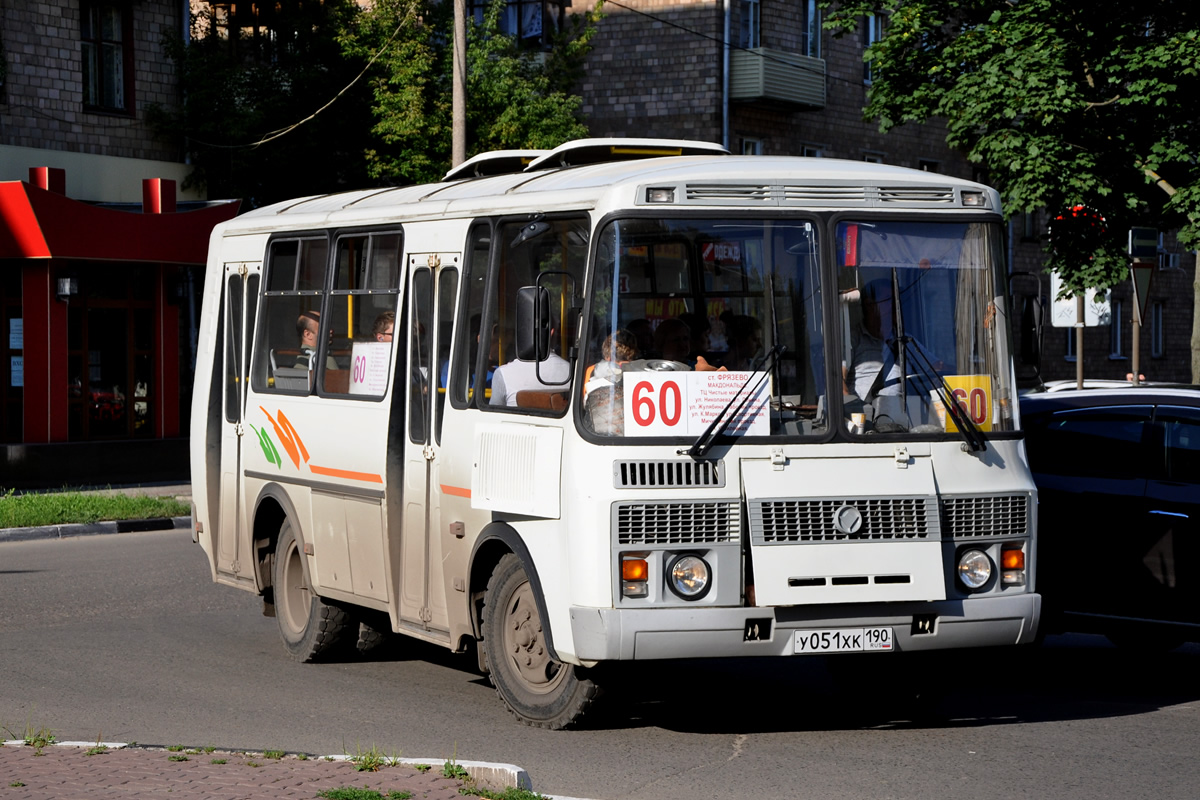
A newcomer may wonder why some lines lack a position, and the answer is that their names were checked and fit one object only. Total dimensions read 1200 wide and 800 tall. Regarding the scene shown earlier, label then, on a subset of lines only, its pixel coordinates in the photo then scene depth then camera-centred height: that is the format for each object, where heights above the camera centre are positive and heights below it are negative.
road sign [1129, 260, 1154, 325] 21.50 +0.80
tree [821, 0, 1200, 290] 24.59 +3.28
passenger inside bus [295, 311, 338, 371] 10.91 +0.14
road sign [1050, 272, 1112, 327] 24.56 +0.56
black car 9.66 -0.88
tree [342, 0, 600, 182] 30.48 +4.37
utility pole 24.45 +3.61
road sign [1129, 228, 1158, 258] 21.52 +1.29
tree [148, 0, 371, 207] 29.81 +4.19
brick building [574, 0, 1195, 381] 40.25 +6.21
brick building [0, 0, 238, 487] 25.75 +1.56
